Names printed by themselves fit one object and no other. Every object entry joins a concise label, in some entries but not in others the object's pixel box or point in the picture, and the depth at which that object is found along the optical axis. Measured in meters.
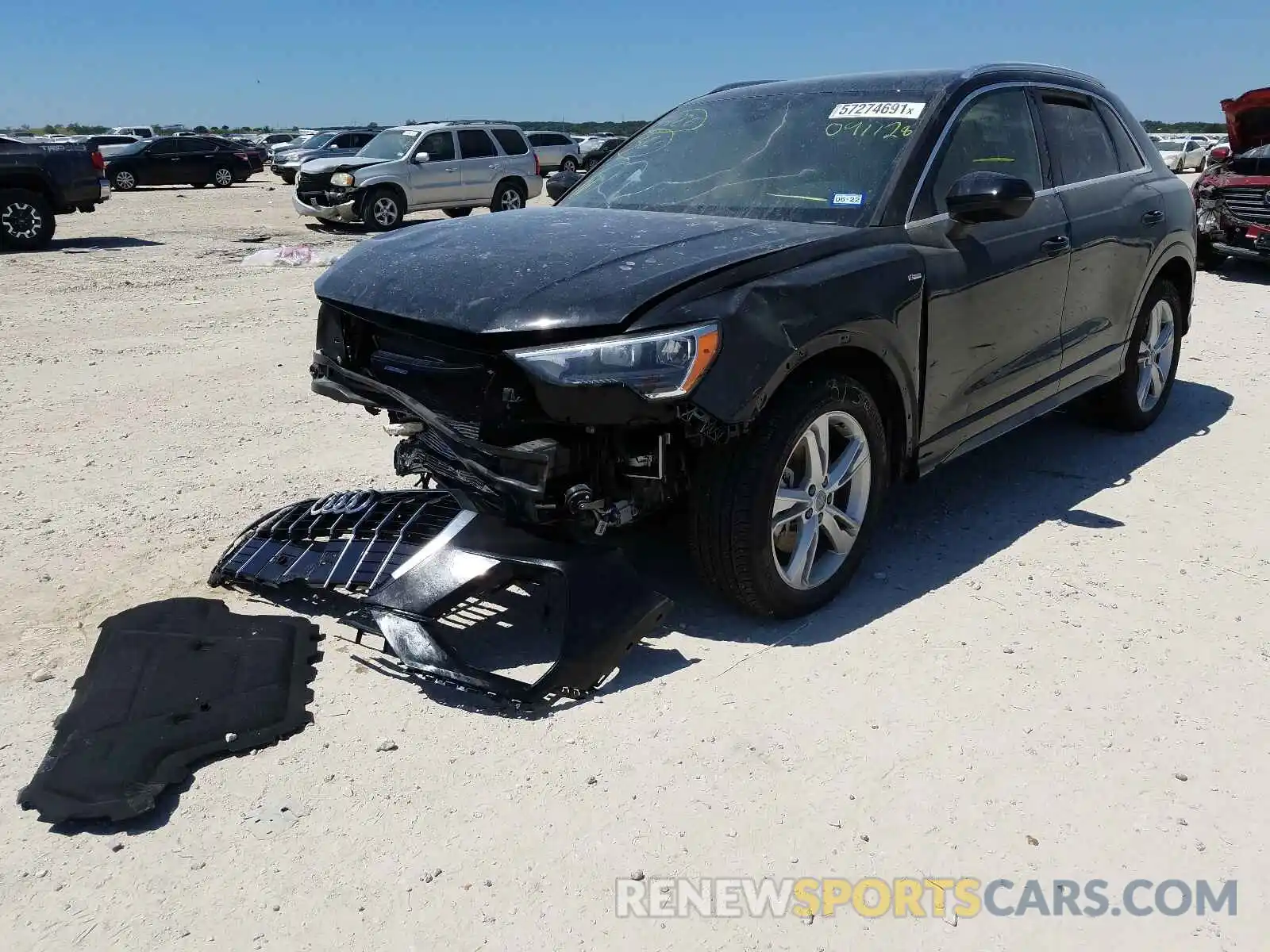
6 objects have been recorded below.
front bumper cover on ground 3.16
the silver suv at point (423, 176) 18.02
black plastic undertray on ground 2.76
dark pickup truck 14.61
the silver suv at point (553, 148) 34.84
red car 11.33
